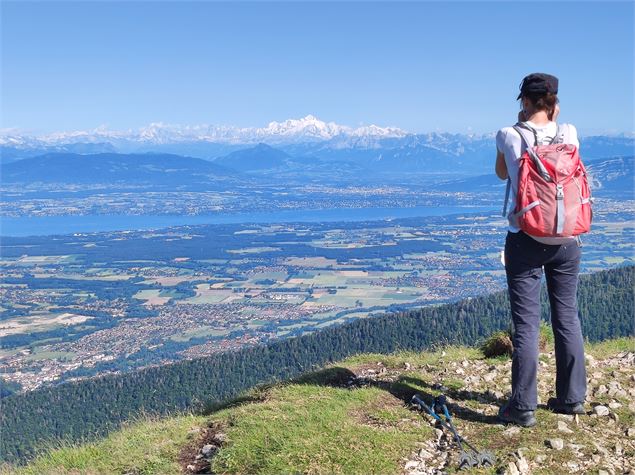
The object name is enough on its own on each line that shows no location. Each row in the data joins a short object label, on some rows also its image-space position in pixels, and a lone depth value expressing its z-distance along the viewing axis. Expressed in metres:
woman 5.25
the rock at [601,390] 6.33
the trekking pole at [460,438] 4.78
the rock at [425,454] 4.97
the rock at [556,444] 4.97
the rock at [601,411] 5.73
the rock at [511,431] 5.30
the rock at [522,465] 4.62
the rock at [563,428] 5.30
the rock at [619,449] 4.95
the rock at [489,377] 7.02
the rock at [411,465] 4.79
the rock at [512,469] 4.58
